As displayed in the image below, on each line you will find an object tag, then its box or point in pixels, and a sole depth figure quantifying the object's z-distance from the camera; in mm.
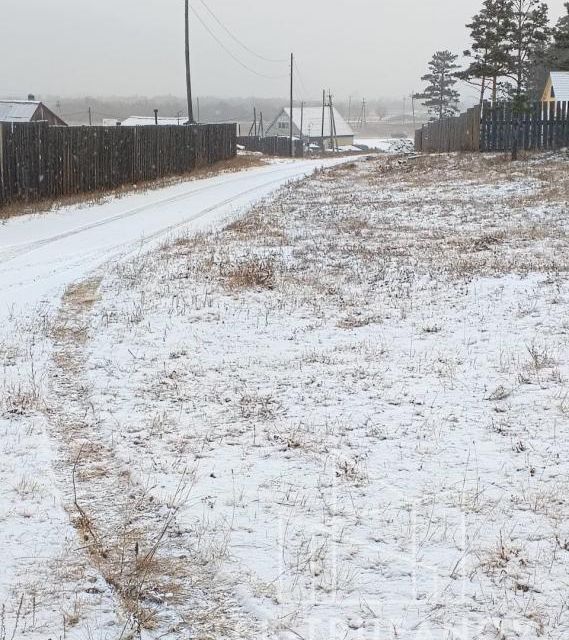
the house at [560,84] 38188
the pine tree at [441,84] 90312
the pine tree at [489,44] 45281
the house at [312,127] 111750
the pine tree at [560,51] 36938
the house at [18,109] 48891
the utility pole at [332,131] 99812
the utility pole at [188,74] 38344
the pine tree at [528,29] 42975
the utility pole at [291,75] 67312
